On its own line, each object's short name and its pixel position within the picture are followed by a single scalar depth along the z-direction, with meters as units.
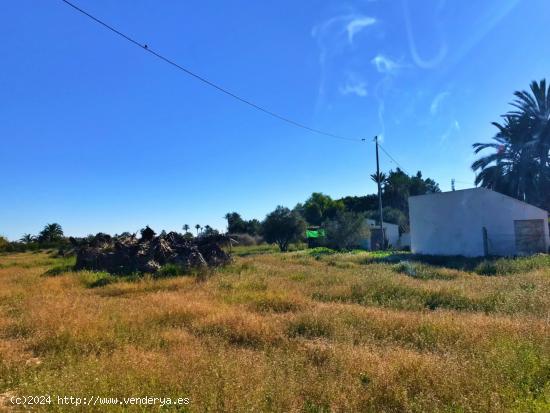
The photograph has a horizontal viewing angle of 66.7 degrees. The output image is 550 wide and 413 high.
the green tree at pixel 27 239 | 60.98
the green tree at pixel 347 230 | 39.69
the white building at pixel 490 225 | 24.80
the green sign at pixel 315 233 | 46.60
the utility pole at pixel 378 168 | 34.31
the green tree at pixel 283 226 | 45.75
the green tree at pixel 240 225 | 74.38
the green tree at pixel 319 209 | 72.31
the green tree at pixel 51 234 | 64.95
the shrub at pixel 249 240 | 61.47
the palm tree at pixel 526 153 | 30.52
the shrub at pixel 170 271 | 17.67
